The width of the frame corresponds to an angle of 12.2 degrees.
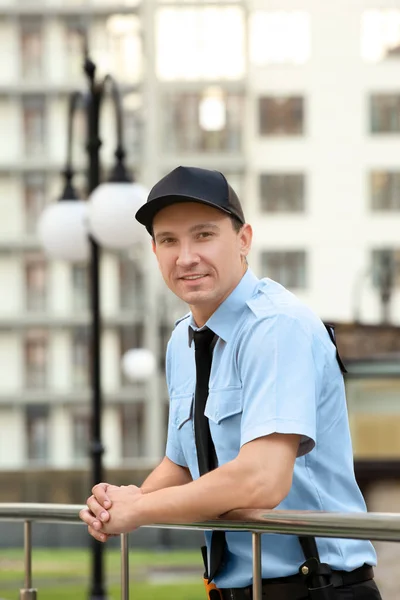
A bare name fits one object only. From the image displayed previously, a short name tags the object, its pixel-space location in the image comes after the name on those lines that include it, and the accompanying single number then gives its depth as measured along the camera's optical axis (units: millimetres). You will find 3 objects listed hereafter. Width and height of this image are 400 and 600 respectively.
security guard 3730
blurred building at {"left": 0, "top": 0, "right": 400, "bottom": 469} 65223
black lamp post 12542
